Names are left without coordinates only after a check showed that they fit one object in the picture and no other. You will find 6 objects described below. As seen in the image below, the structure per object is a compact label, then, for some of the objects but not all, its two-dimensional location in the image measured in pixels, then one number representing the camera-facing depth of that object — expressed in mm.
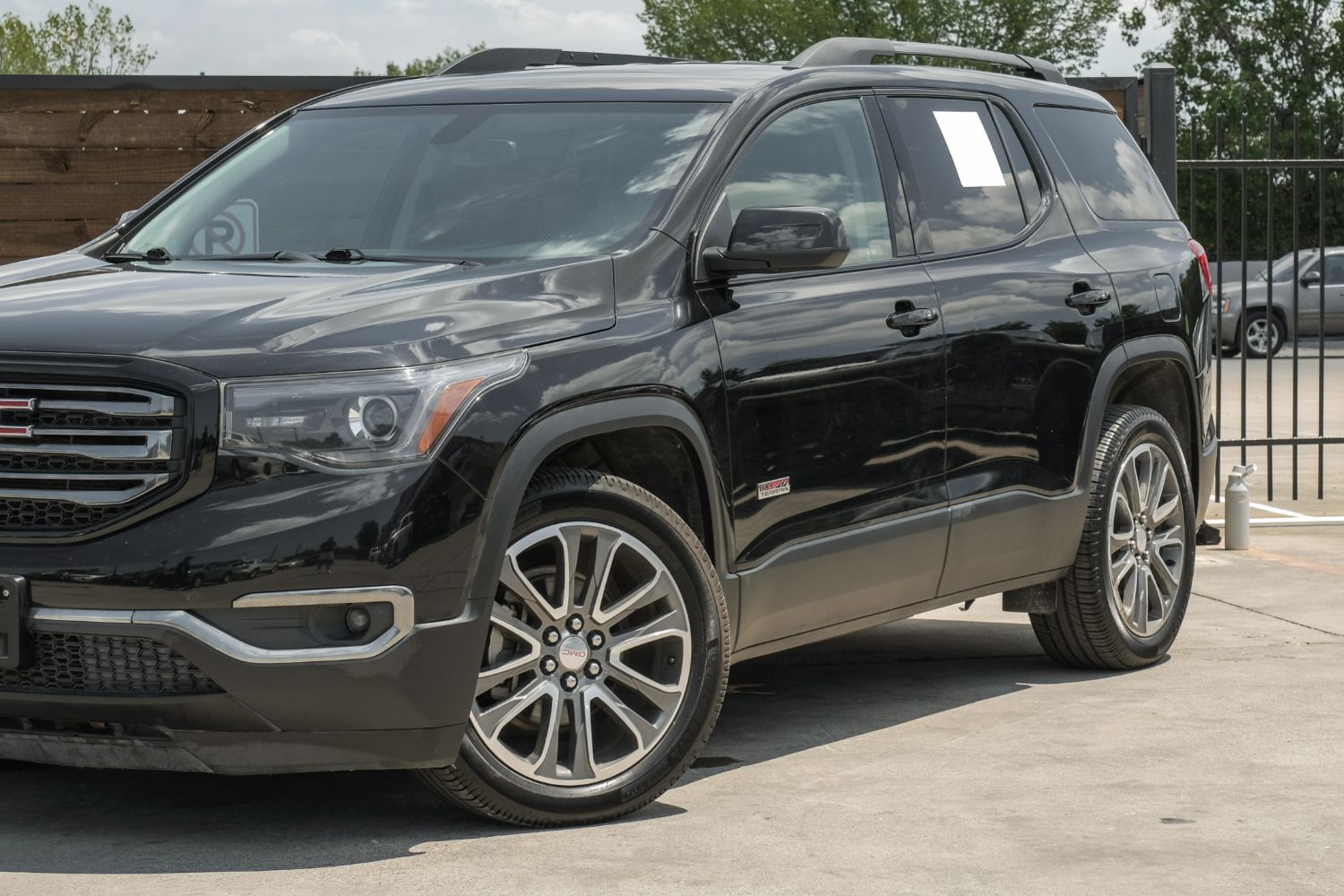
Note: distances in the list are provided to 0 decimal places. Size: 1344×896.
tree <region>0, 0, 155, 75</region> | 64312
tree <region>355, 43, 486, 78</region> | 100612
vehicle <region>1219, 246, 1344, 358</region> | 26922
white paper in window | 6301
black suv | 4258
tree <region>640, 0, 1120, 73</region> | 66750
